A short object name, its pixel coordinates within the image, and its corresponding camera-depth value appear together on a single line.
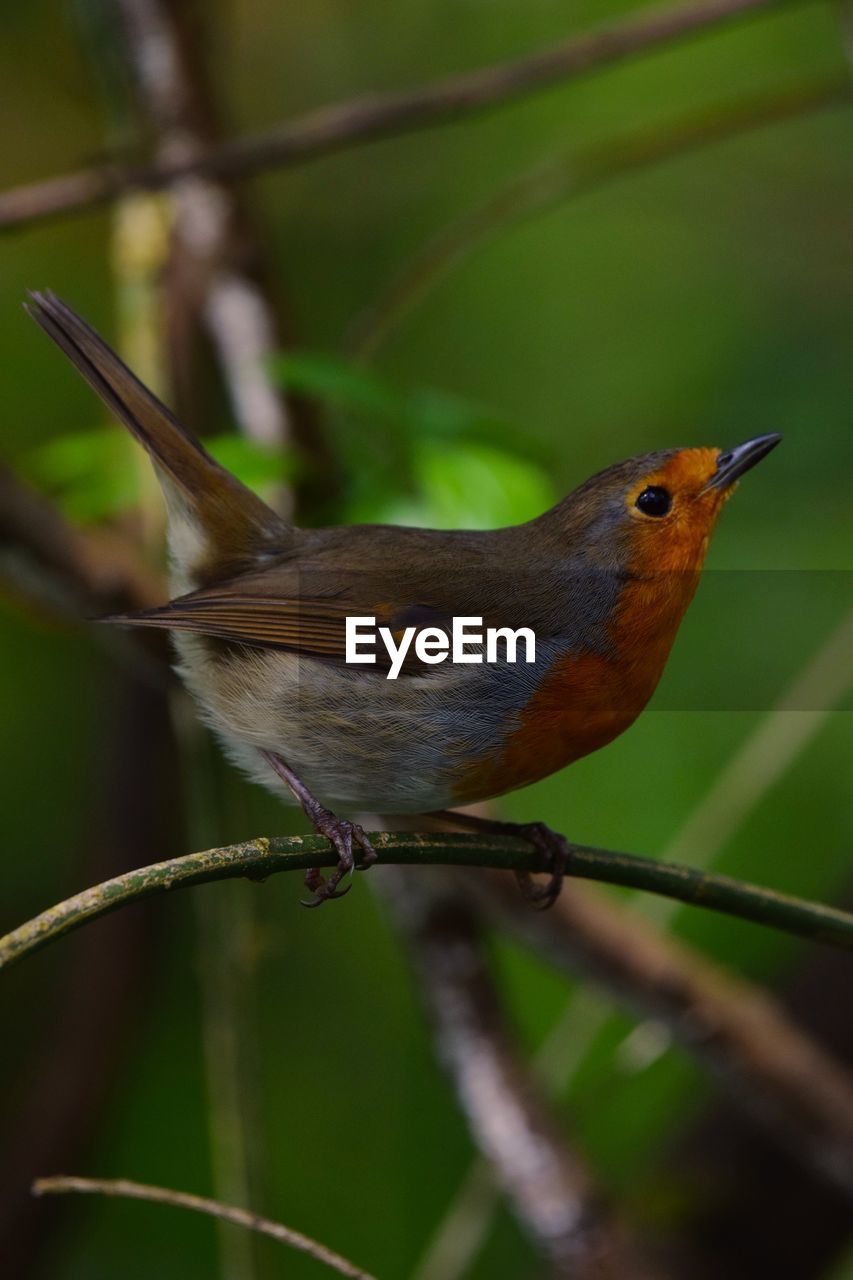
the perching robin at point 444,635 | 3.81
